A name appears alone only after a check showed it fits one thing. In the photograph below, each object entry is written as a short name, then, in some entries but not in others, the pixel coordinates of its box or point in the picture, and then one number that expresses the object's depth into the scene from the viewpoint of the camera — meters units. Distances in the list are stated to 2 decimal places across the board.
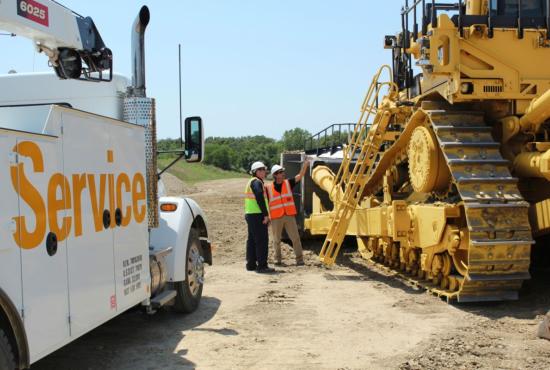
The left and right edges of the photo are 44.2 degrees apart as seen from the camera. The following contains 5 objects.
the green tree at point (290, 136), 74.50
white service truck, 3.90
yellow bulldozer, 6.84
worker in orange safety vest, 11.27
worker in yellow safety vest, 10.59
